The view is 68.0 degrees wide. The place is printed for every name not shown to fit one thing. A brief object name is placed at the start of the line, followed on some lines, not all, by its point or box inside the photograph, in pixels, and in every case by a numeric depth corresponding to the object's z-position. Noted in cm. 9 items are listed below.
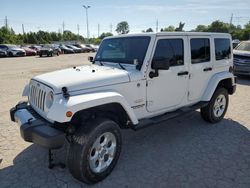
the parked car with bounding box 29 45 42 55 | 2604
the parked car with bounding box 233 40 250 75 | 846
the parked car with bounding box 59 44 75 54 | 3148
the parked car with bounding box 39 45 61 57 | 2315
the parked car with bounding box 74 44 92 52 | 3462
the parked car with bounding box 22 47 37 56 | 2532
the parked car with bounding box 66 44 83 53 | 3281
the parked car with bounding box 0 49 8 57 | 2254
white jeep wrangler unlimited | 234
